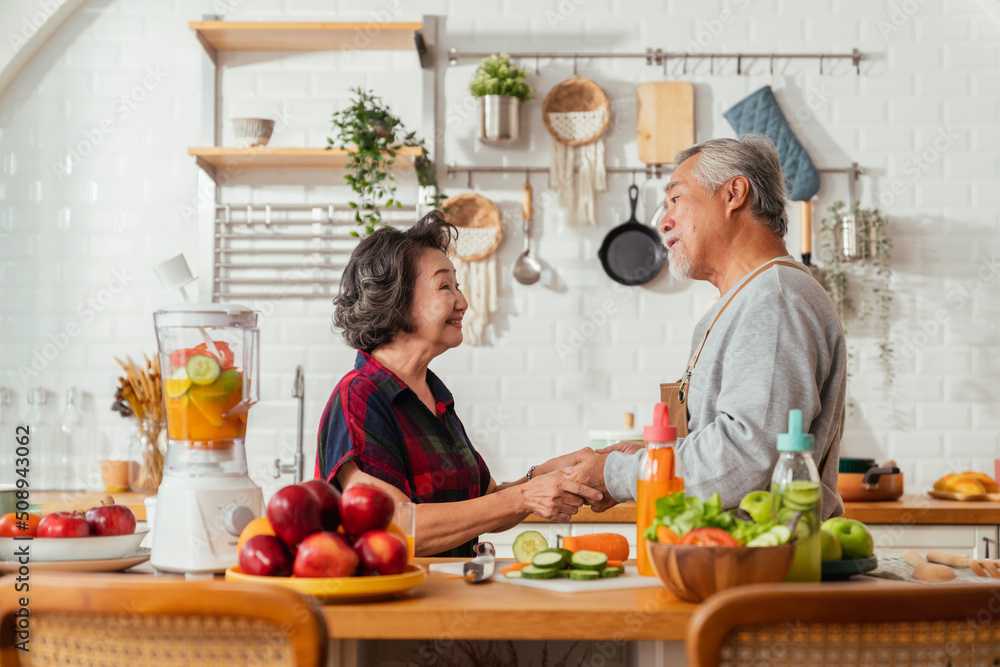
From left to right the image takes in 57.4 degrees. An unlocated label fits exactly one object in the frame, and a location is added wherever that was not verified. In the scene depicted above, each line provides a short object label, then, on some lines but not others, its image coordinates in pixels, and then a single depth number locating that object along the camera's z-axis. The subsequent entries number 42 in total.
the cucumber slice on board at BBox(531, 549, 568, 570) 1.44
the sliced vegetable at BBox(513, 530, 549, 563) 1.63
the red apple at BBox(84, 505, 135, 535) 1.52
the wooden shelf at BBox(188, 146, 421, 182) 3.55
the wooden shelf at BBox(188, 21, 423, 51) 3.64
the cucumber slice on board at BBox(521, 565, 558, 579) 1.42
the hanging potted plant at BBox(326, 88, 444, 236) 3.50
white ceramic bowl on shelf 3.56
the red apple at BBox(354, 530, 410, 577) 1.26
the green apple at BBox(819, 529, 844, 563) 1.41
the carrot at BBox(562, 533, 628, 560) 1.65
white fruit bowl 1.46
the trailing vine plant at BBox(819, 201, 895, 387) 3.71
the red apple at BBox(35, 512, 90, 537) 1.48
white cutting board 1.34
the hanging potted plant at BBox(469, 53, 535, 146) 3.65
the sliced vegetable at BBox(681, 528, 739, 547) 1.19
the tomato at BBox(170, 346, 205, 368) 1.55
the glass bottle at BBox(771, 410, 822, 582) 1.26
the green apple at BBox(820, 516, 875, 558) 1.45
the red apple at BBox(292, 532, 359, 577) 1.23
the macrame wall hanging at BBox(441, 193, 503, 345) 3.75
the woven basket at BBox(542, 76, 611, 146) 3.79
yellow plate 1.21
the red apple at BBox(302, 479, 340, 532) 1.30
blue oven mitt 3.71
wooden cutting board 3.80
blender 1.43
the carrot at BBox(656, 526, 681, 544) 1.24
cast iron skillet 3.79
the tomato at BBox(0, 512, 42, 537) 1.48
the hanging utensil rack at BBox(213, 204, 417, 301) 3.80
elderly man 1.61
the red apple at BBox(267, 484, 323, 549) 1.24
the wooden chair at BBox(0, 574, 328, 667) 0.97
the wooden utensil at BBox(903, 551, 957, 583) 1.45
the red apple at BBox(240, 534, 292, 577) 1.25
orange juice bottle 1.44
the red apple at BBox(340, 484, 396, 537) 1.29
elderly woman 1.89
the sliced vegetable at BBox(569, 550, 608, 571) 1.43
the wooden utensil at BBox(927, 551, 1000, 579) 1.55
